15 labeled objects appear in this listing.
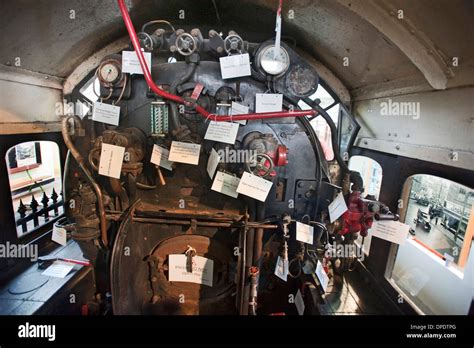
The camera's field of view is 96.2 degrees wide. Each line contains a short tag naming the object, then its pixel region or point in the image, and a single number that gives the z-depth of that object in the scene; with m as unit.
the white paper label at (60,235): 1.54
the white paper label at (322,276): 1.57
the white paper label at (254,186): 1.32
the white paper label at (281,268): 1.50
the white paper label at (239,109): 1.41
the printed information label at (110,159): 1.29
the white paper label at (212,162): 1.39
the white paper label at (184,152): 1.36
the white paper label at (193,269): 1.52
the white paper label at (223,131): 1.38
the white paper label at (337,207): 1.38
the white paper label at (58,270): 1.62
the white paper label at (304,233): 1.51
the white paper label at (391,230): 1.32
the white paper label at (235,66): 1.36
